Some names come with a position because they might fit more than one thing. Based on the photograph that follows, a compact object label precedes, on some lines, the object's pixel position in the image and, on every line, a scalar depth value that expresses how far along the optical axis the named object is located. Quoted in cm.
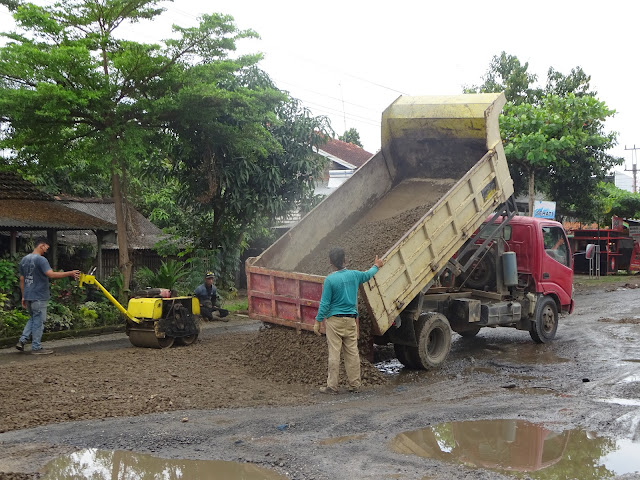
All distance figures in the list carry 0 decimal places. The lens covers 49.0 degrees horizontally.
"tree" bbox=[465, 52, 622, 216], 2138
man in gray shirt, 1036
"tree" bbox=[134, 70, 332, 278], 1312
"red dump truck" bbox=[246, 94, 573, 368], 895
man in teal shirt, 793
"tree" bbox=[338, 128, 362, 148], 4806
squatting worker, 1363
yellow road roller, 1059
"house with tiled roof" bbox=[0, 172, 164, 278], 1300
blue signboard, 2370
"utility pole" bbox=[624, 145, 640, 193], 5617
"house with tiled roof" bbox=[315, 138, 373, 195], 2842
